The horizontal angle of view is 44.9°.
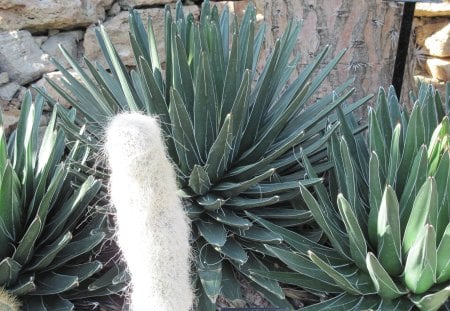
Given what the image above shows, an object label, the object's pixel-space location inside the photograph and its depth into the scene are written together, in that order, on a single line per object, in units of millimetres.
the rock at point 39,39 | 2754
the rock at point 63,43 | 2770
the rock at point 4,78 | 2639
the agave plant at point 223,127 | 1272
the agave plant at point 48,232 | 1246
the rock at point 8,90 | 2633
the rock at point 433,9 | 3352
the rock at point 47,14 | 2646
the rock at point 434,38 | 3402
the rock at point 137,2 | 2889
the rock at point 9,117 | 2607
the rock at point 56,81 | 2738
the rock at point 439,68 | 3416
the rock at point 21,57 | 2666
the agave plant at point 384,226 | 1072
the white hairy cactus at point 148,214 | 868
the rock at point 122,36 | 2803
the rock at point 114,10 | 2885
